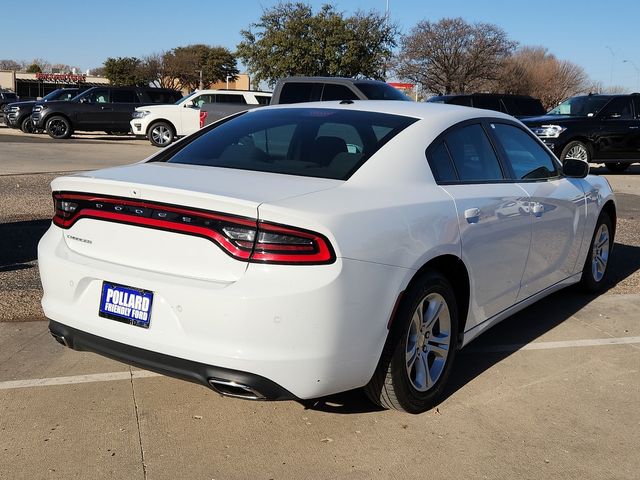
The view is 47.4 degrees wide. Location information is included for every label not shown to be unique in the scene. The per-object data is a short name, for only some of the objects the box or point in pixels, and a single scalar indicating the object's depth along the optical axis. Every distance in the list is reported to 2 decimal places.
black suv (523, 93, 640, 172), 16.34
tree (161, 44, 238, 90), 68.62
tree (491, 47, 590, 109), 53.22
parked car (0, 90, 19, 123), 38.41
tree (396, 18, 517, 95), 47.03
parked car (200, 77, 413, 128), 15.01
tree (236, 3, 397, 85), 39.66
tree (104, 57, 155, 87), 67.88
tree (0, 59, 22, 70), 114.12
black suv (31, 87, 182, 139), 24.28
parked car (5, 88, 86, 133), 25.92
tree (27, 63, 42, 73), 96.89
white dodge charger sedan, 3.12
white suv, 22.12
